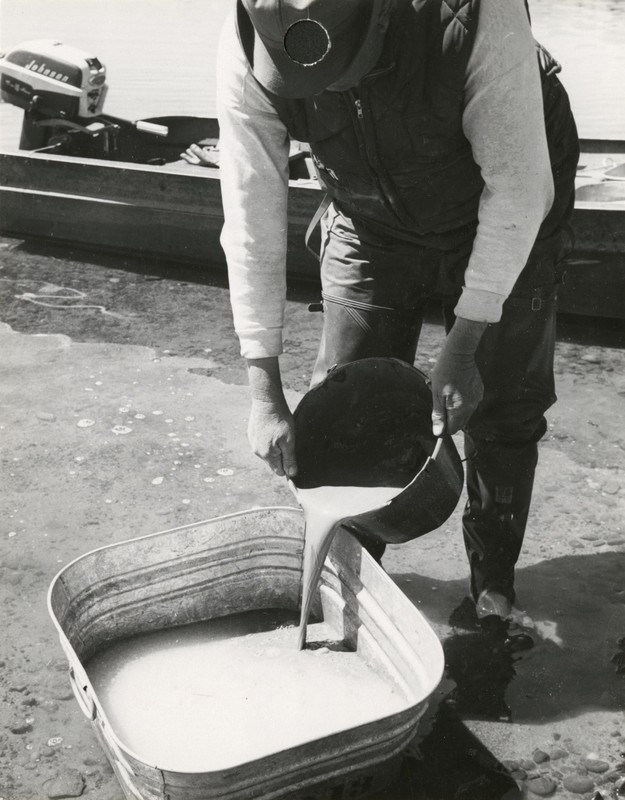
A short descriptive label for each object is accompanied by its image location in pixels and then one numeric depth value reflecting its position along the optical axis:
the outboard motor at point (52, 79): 6.28
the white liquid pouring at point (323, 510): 2.24
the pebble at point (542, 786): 2.21
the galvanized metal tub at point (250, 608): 1.84
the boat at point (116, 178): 5.71
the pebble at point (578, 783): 2.22
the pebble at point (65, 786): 2.21
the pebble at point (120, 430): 3.88
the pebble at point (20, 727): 2.38
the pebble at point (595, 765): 2.28
